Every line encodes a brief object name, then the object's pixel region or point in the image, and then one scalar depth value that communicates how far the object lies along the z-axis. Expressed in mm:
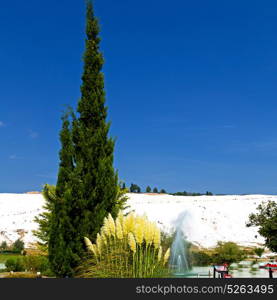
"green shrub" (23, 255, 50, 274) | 14147
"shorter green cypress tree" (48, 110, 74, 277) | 9523
